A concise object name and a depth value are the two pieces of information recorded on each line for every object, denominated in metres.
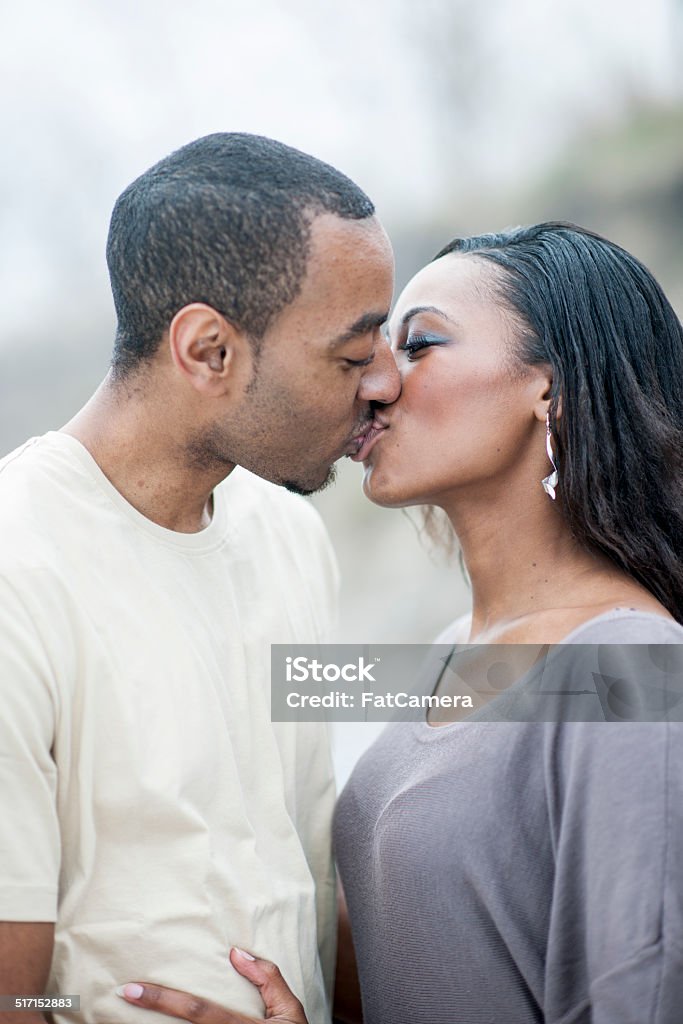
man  1.11
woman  1.06
